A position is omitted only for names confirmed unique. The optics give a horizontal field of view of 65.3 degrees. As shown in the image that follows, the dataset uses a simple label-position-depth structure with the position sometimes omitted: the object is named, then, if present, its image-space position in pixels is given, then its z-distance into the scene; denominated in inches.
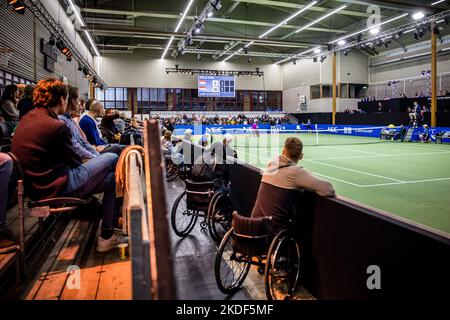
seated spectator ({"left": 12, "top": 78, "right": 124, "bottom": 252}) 108.1
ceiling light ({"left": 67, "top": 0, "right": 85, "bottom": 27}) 655.4
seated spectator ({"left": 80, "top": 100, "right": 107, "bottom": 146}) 203.2
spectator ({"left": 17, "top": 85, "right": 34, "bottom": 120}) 196.2
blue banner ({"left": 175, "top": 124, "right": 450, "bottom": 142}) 760.6
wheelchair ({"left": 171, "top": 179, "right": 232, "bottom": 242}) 180.9
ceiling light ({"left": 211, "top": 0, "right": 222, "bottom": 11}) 632.3
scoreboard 1316.4
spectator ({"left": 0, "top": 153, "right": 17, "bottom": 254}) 109.4
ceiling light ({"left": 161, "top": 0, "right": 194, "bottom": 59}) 700.0
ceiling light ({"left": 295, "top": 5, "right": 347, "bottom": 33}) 799.7
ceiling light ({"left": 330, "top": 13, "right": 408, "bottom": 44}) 830.0
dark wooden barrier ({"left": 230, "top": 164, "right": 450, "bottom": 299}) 80.2
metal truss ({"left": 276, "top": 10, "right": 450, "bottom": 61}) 728.3
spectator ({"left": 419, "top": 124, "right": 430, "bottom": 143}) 759.7
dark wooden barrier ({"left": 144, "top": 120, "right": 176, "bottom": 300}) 40.7
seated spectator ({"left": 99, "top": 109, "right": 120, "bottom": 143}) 262.8
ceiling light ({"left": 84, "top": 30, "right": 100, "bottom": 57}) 883.2
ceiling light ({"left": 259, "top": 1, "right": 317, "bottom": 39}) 736.7
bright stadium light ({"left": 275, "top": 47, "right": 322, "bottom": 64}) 1126.3
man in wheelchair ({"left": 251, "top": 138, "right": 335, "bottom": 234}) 124.8
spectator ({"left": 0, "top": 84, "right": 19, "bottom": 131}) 245.6
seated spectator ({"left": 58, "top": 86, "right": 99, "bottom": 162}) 150.5
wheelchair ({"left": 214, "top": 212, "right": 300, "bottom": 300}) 119.1
